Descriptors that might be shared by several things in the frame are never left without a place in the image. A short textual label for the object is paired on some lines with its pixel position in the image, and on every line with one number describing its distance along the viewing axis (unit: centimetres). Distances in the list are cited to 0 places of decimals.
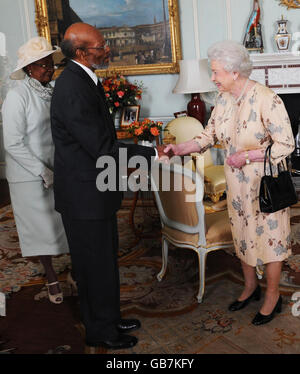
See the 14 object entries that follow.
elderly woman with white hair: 249
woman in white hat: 285
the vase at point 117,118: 588
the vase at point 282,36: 554
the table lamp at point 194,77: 548
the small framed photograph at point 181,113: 583
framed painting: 595
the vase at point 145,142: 433
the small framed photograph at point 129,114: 582
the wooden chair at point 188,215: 289
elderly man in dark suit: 223
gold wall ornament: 559
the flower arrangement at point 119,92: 565
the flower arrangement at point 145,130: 426
